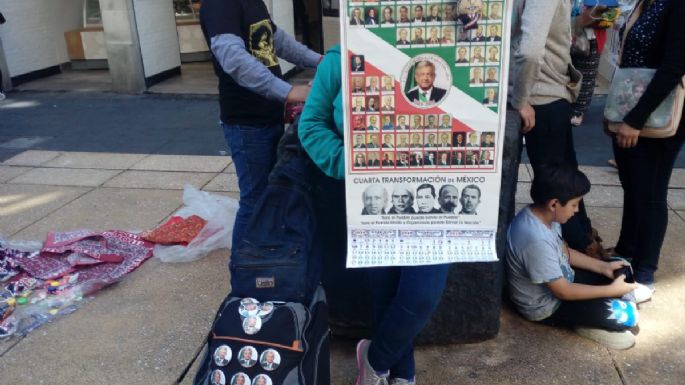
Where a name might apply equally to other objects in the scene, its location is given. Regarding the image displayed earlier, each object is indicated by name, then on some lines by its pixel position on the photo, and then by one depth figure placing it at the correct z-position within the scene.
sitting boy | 2.61
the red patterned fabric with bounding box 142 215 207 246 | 3.86
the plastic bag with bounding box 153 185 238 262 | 3.74
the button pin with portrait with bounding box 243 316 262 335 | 1.87
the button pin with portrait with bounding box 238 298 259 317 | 1.91
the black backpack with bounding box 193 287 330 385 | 1.85
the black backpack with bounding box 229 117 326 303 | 1.97
